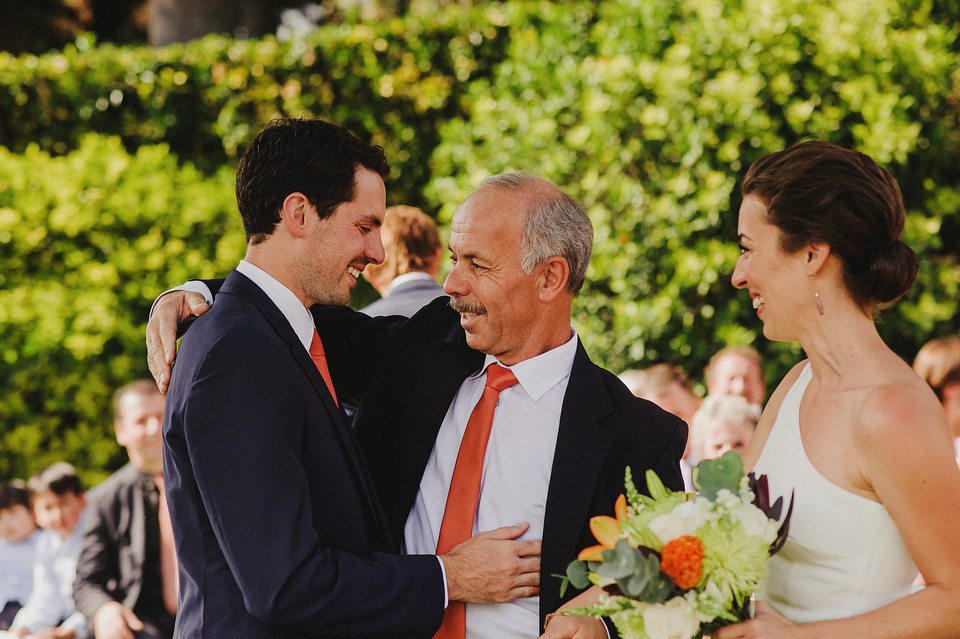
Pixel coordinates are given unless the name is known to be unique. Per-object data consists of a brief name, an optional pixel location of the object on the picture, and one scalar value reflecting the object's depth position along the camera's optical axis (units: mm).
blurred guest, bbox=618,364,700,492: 5441
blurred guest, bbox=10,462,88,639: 5484
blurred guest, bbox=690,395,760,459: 4906
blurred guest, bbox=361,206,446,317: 4625
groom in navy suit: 2172
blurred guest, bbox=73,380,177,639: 5031
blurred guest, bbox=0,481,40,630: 5836
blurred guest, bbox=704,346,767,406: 5648
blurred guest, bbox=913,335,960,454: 5082
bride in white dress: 2037
